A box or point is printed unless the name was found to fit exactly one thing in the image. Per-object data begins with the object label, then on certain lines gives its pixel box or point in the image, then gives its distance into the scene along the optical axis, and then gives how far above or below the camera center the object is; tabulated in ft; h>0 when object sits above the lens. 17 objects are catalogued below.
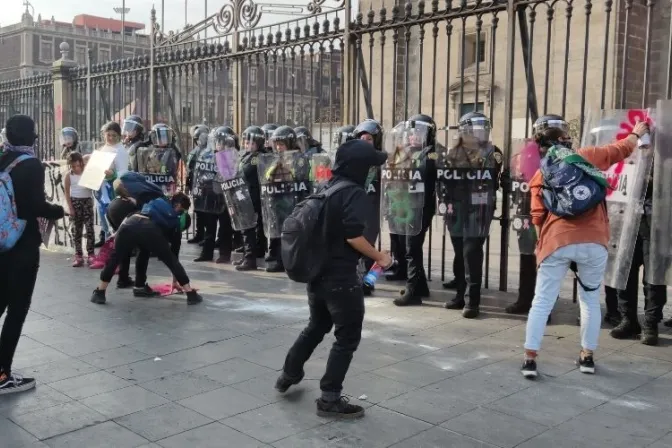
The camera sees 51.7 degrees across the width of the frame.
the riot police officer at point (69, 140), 34.19 +1.52
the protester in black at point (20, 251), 15.05 -1.76
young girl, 30.50 -1.52
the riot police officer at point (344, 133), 26.55 +1.58
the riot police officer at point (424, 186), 23.24 -0.47
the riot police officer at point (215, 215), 30.50 -1.96
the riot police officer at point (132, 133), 31.89 +1.80
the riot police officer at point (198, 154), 33.63 +0.84
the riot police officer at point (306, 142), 28.43 +1.29
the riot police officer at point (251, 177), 29.32 -0.17
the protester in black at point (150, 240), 23.21 -2.30
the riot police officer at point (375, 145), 23.97 +1.01
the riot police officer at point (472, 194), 21.81 -0.60
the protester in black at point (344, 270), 13.42 -1.88
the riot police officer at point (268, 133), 30.04 +1.82
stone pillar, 44.37 +5.19
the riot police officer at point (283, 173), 27.58 +0.01
